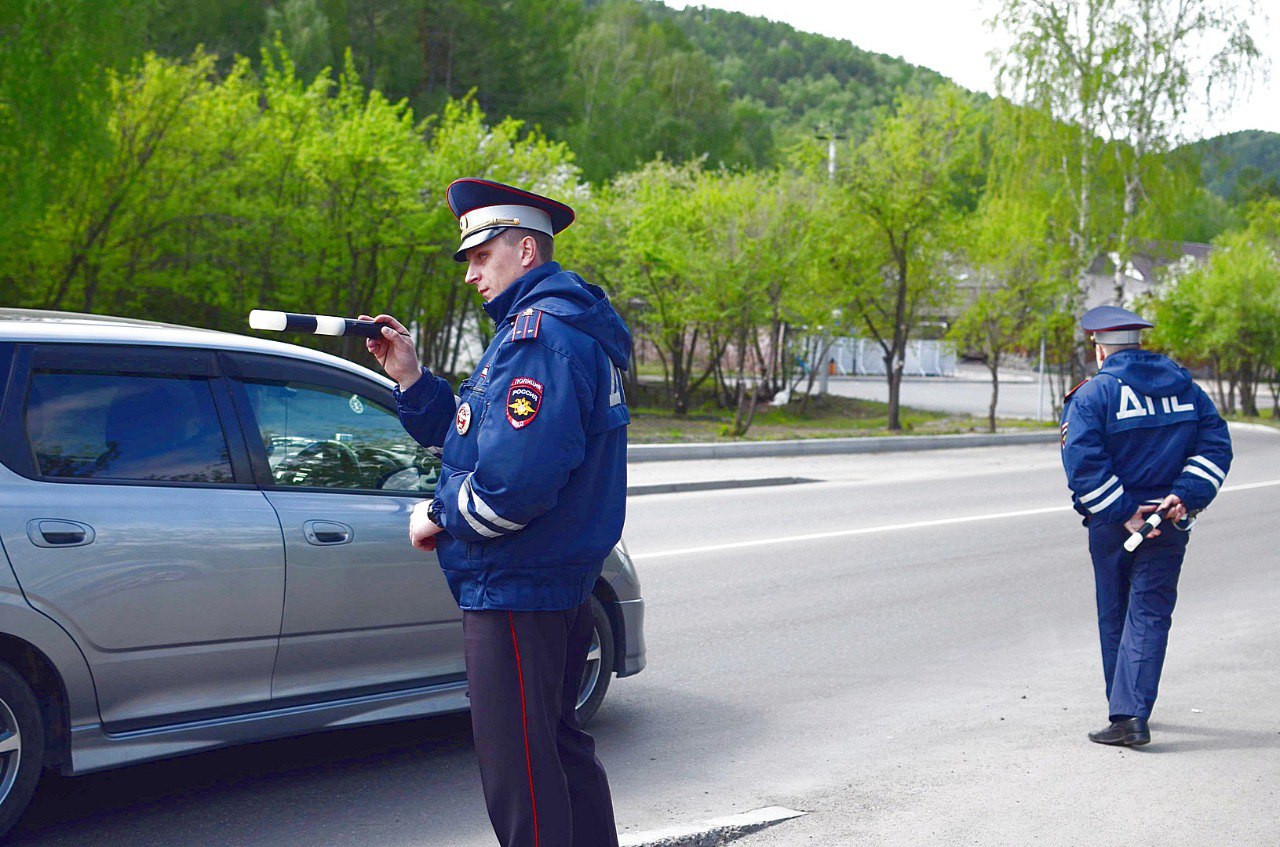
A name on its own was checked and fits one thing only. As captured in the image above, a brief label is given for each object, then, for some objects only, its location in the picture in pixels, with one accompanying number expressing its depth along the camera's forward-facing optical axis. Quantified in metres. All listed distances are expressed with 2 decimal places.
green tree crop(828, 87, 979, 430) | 28.56
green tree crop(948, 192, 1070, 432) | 29.22
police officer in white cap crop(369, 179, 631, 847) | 3.02
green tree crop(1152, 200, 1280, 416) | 39.41
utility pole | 29.09
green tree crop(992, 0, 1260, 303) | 34.88
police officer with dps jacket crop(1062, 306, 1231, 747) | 5.34
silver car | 4.02
